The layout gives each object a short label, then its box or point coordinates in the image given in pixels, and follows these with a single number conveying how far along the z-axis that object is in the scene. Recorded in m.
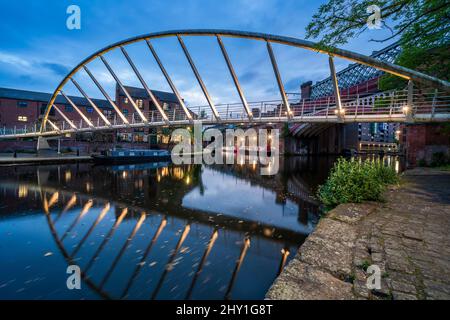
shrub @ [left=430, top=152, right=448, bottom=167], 18.87
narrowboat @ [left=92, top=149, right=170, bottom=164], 26.41
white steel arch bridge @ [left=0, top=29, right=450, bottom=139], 12.27
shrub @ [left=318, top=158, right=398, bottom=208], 6.72
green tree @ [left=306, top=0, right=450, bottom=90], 7.78
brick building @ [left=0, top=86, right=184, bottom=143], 41.31
